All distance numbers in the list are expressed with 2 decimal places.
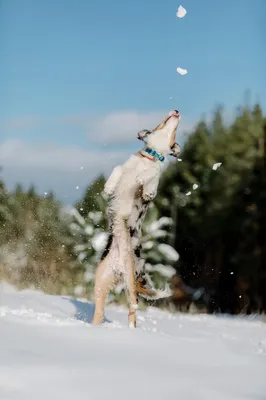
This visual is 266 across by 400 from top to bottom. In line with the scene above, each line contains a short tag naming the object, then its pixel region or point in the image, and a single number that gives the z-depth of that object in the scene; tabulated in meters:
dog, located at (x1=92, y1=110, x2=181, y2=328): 5.52
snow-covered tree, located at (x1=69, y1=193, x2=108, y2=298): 12.68
